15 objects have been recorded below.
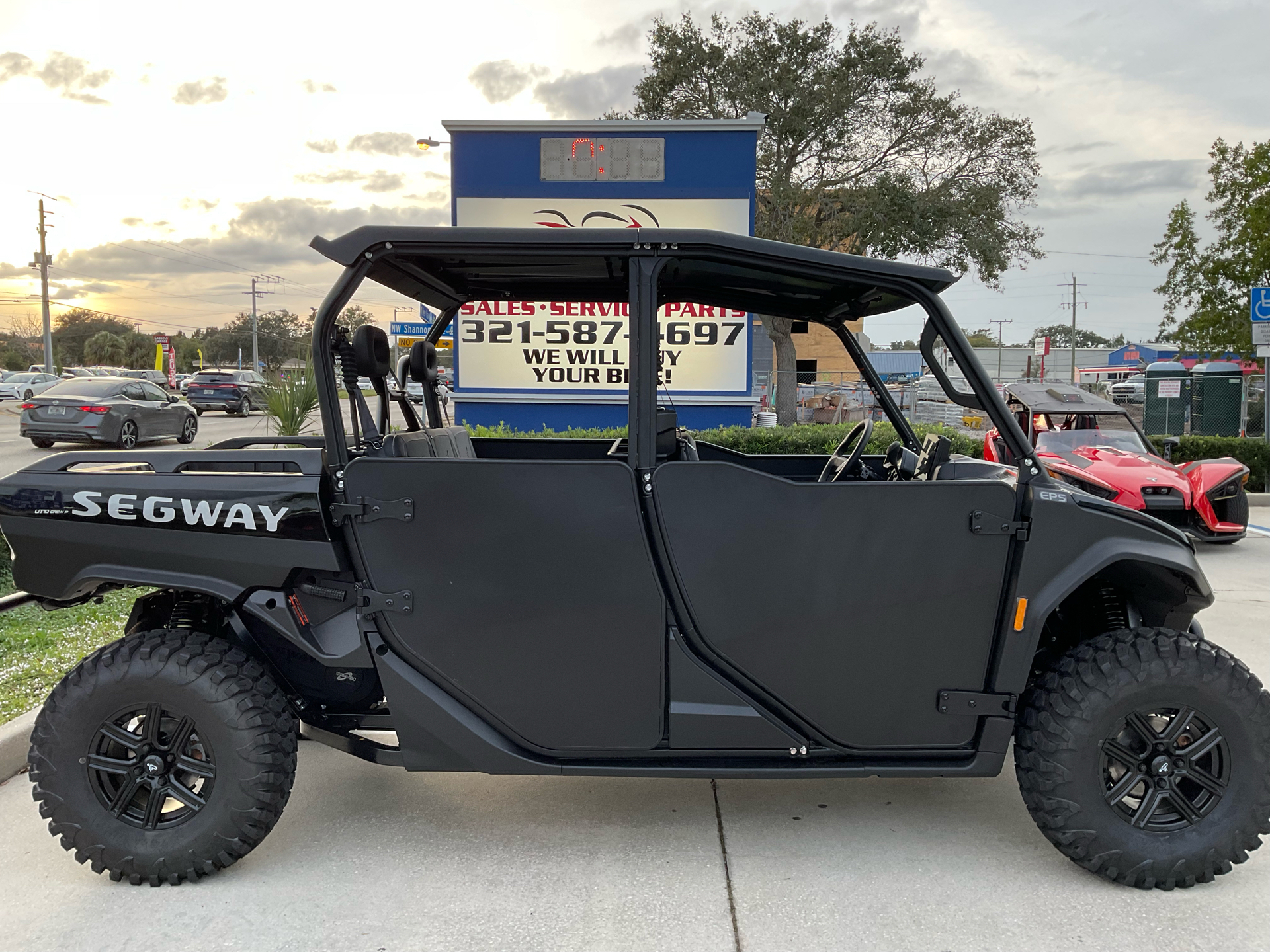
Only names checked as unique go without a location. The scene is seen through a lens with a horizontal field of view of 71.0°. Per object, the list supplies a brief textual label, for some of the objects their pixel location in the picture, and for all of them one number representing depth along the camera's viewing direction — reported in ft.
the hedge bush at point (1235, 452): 39.17
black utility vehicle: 8.81
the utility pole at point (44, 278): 157.69
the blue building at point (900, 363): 144.77
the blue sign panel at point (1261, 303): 38.55
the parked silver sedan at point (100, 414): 61.21
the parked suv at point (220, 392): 111.75
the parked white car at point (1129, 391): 122.68
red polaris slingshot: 26.03
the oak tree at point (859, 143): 75.87
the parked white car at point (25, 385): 126.31
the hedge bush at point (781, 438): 35.14
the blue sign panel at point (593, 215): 39.58
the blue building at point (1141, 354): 232.73
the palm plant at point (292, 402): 24.85
